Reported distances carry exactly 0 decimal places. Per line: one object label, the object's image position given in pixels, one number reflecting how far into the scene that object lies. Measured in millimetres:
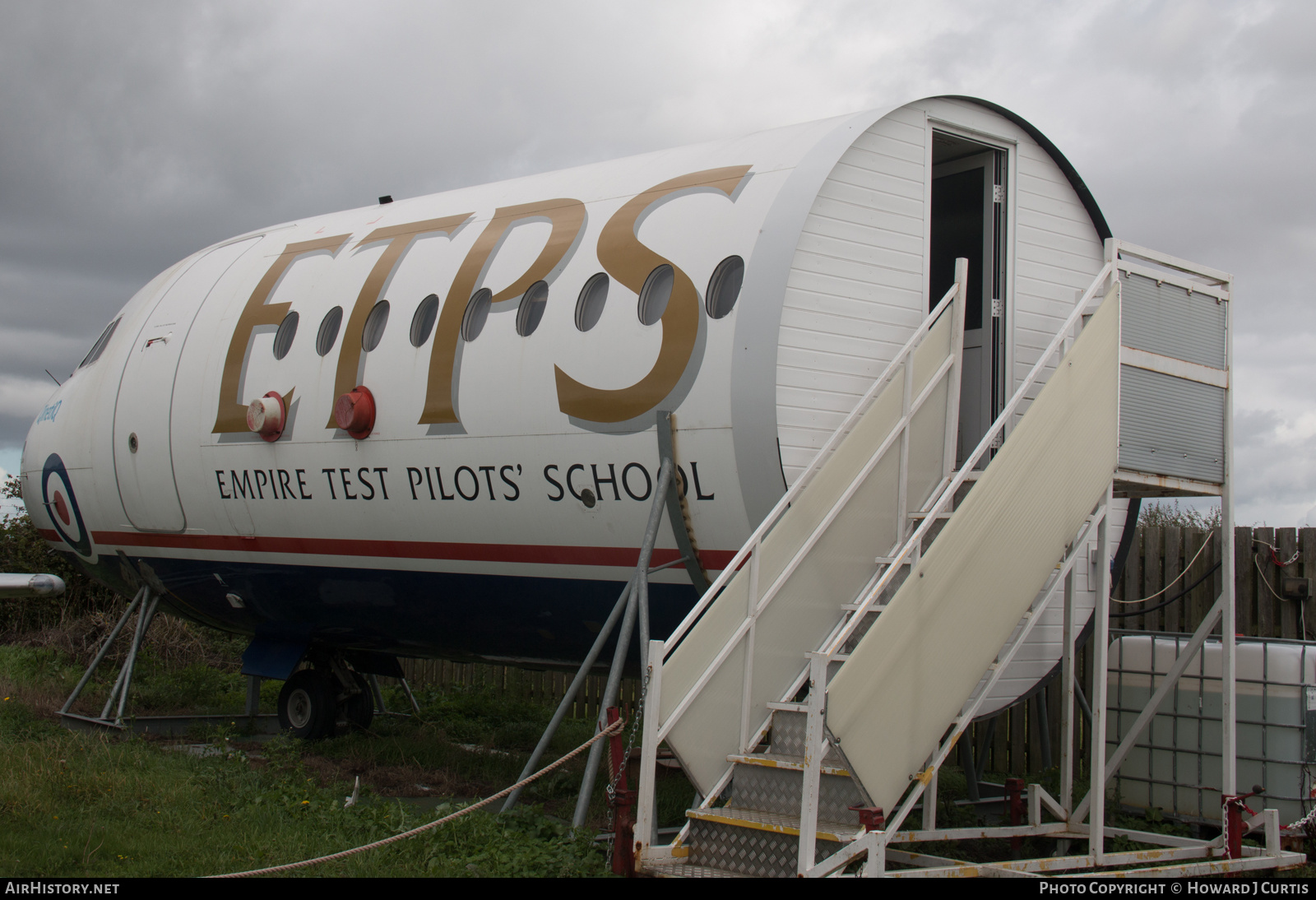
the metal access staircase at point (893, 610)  5965
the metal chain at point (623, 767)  6504
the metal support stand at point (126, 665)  12109
